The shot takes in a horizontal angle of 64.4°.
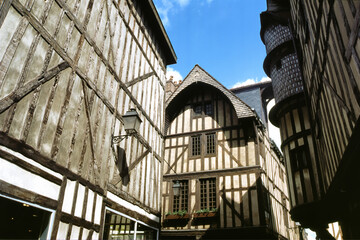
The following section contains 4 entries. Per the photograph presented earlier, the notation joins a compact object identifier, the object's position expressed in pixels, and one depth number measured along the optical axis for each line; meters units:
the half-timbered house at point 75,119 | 4.23
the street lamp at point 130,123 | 6.91
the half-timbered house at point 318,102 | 4.60
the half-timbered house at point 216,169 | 12.28
